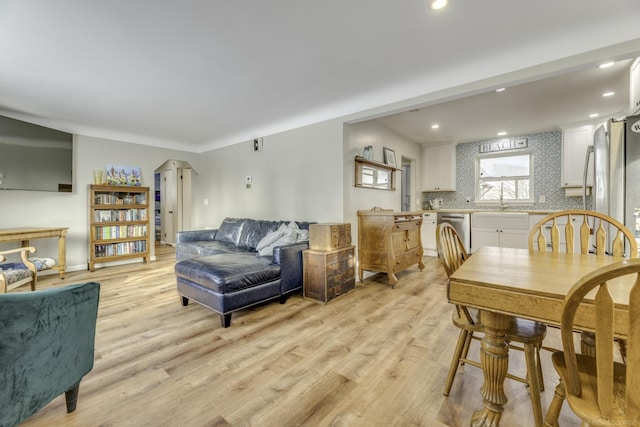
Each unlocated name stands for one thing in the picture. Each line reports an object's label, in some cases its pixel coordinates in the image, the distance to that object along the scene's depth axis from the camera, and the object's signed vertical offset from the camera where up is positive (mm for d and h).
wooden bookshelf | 4461 -175
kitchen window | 5242 +667
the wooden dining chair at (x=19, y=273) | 2513 -574
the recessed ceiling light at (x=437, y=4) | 1763 +1363
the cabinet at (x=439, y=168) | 5688 +940
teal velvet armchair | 1091 -594
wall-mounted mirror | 3945 +604
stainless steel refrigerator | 2020 +316
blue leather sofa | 2467 -587
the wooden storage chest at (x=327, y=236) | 3071 -273
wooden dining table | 933 -312
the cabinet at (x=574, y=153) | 4418 +972
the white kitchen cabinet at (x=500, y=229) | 4684 -317
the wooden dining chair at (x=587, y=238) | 1668 -177
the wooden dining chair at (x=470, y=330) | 1232 -578
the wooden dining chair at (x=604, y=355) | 706 -400
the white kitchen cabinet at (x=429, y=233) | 5406 -425
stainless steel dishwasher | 5180 -215
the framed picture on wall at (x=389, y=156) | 4586 +964
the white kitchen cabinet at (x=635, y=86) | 2336 +1120
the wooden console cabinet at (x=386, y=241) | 3592 -403
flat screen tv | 3539 +797
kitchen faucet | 5338 +252
